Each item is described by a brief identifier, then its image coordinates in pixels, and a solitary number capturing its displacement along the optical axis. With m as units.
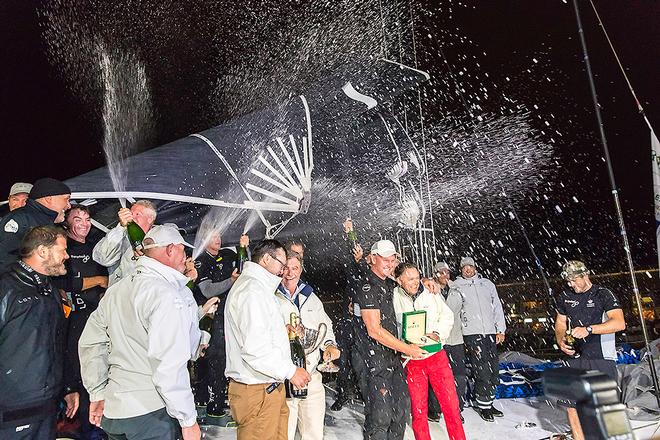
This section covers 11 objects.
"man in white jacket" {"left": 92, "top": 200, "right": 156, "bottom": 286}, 4.31
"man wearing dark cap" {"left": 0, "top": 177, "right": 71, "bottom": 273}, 3.53
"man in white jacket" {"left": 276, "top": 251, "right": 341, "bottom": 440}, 4.58
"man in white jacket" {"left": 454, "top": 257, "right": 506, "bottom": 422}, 6.61
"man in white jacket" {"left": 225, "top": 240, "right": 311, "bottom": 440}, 3.30
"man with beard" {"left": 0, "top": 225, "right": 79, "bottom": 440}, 2.87
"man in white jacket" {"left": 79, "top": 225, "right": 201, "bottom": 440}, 2.79
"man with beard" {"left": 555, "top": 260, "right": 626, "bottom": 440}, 4.79
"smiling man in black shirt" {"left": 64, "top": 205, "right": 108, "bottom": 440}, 4.38
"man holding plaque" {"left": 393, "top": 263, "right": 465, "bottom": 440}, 4.65
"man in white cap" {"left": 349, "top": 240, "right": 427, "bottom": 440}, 4.40
